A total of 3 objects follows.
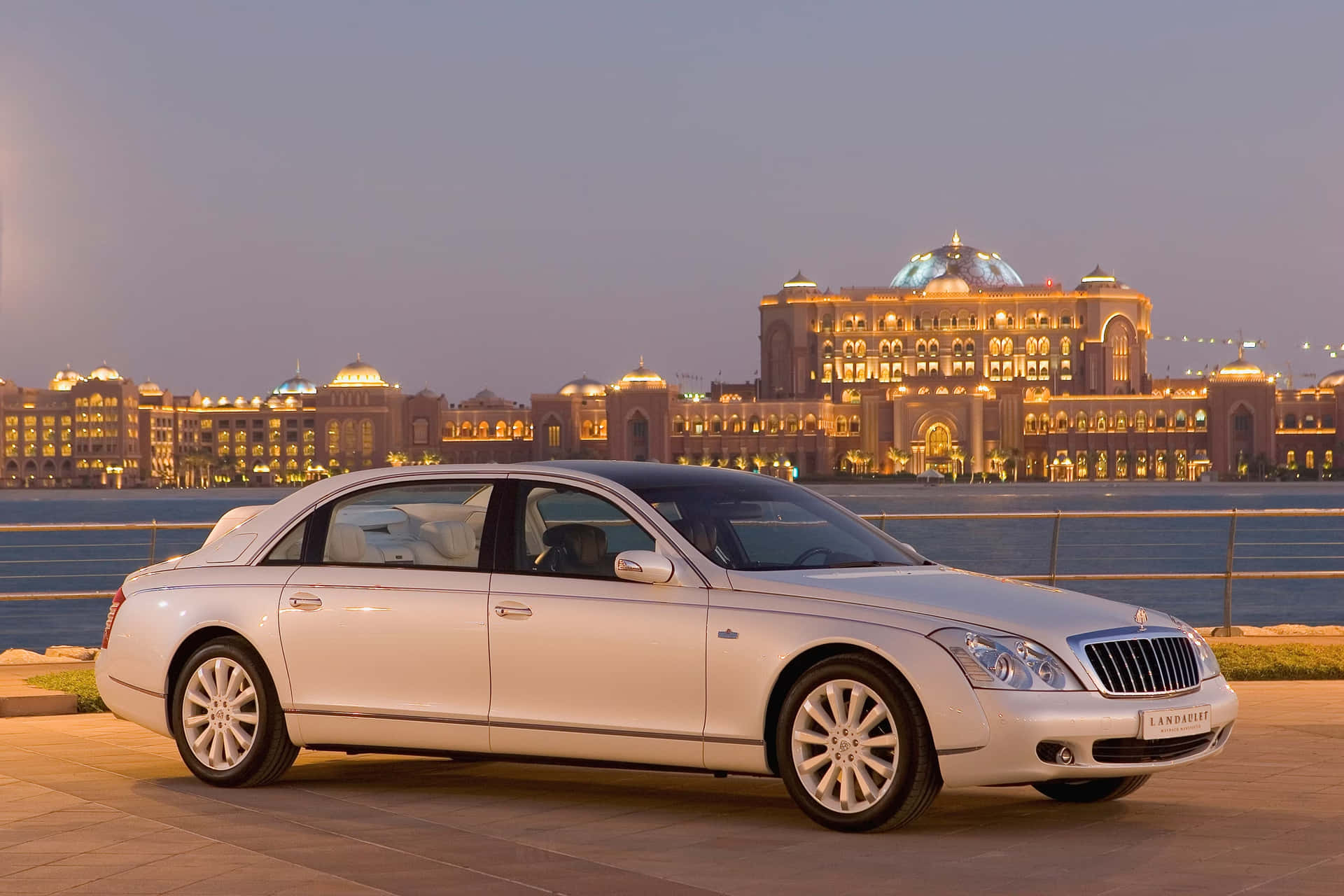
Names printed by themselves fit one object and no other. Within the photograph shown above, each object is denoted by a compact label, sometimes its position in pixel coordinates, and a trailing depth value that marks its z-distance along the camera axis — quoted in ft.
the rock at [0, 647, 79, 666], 44.93
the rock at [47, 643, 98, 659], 49.98
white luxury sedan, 22.72
